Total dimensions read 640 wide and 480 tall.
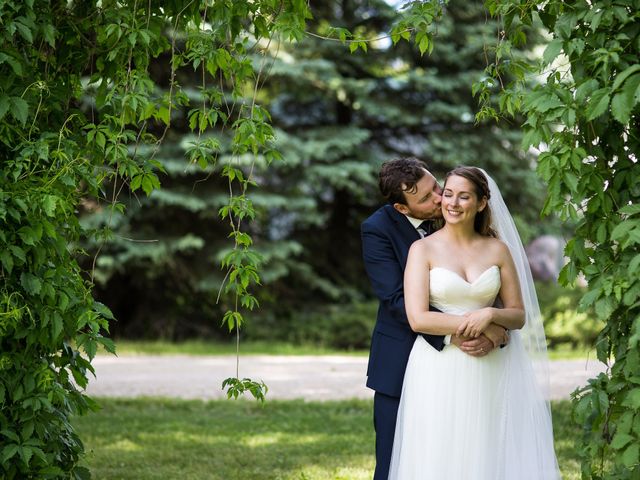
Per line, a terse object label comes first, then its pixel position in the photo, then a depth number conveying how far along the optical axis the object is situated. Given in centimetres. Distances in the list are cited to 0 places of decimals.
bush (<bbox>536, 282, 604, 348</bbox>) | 1441
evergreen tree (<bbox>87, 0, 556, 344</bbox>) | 1449
